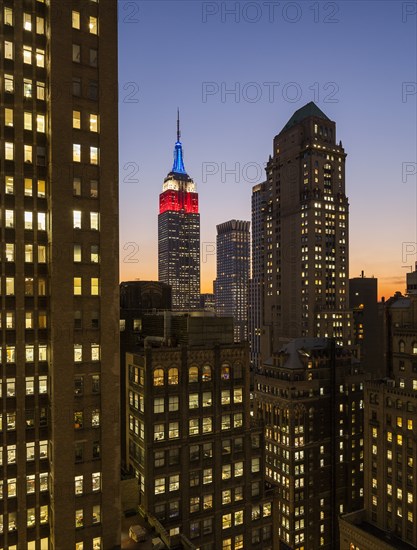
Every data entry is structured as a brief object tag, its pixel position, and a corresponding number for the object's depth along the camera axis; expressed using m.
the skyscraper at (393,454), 78.75
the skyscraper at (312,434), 96.56
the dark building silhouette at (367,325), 163.88
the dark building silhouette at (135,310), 67.81
